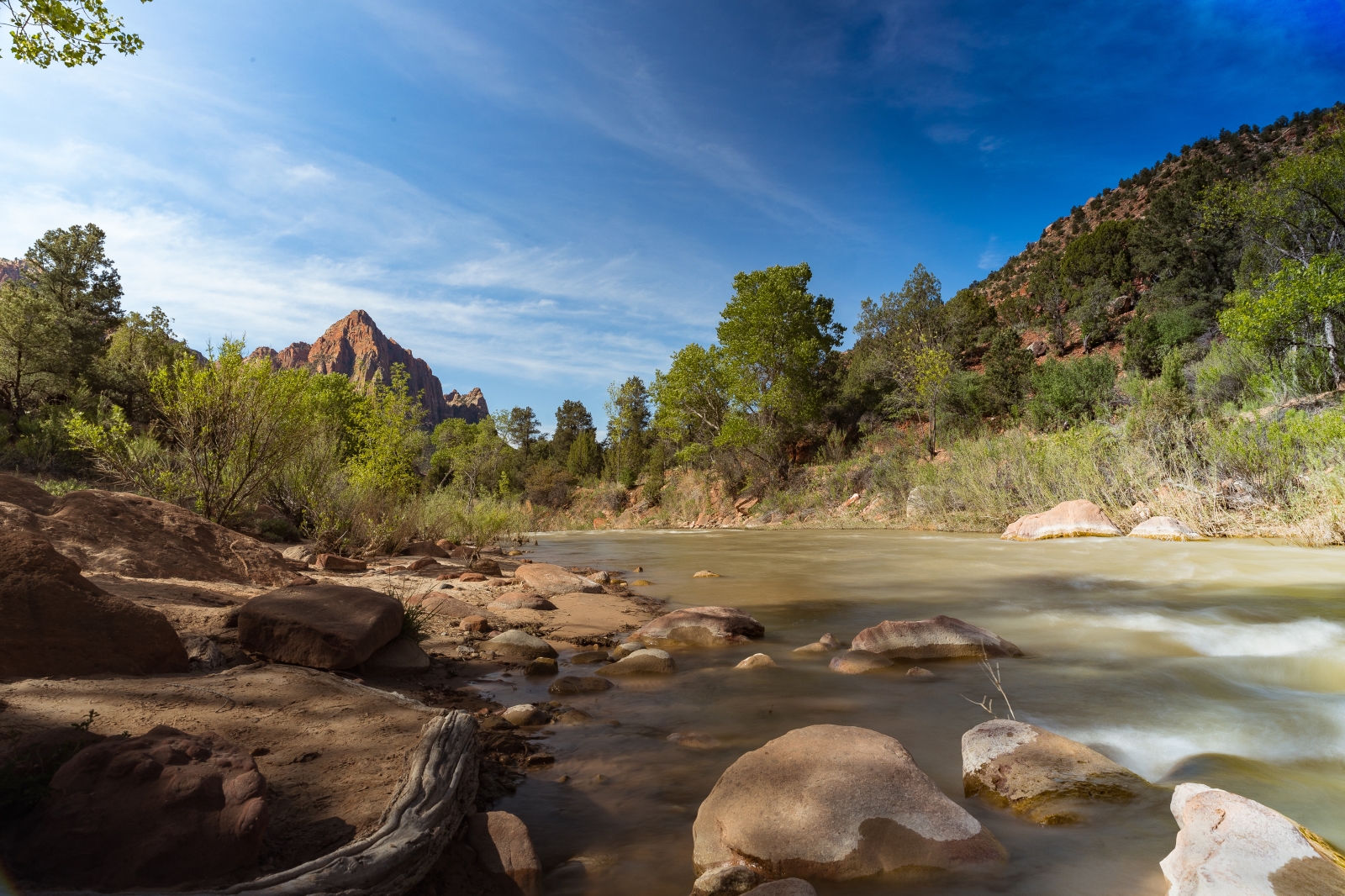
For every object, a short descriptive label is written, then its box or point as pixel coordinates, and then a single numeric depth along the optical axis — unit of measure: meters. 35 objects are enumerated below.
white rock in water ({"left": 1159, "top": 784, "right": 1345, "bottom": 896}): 1.74
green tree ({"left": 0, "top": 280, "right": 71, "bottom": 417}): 18.70
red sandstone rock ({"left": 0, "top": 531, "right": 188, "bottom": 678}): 2.65
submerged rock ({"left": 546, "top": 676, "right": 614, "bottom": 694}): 4.11
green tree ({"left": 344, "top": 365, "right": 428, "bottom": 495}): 9.68
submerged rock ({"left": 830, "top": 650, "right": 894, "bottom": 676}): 4.54
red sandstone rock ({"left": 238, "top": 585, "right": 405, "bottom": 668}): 3.63
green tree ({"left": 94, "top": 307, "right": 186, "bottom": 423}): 21.56
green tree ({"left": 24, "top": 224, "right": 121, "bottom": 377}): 25.02
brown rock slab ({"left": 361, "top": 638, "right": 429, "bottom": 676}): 4.04
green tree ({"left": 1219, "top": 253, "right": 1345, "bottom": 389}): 12.27
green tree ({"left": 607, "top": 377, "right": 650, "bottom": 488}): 40.65
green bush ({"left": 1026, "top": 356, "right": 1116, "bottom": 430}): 21.03
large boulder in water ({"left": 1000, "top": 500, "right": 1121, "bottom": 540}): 11.69
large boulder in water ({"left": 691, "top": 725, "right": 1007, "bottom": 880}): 2.15
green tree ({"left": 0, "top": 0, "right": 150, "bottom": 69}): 5.67
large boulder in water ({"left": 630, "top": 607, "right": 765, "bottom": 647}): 5.55
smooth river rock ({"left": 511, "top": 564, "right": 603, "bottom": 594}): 7.98
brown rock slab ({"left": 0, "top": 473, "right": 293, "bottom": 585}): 4.46
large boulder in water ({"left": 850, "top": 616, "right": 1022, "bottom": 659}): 4.75
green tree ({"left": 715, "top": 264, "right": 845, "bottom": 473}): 29.59
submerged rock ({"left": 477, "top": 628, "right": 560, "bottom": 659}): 4.93
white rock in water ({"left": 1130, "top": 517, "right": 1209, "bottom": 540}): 10.06
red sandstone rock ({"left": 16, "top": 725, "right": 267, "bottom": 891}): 1.54
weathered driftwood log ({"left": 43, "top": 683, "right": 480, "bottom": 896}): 1.57
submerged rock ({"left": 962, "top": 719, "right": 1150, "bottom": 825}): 2.51
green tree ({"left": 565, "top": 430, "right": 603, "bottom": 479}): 46.12
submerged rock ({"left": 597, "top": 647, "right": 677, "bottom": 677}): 4.58
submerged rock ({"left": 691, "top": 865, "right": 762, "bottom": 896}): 1.99
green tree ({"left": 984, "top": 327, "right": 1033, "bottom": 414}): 26.95
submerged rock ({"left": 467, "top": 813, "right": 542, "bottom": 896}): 2.04
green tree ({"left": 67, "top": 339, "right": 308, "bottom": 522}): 6.94
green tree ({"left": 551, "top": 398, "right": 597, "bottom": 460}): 55.09
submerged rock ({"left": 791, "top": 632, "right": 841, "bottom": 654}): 5.13
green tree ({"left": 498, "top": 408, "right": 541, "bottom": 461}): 58.72
